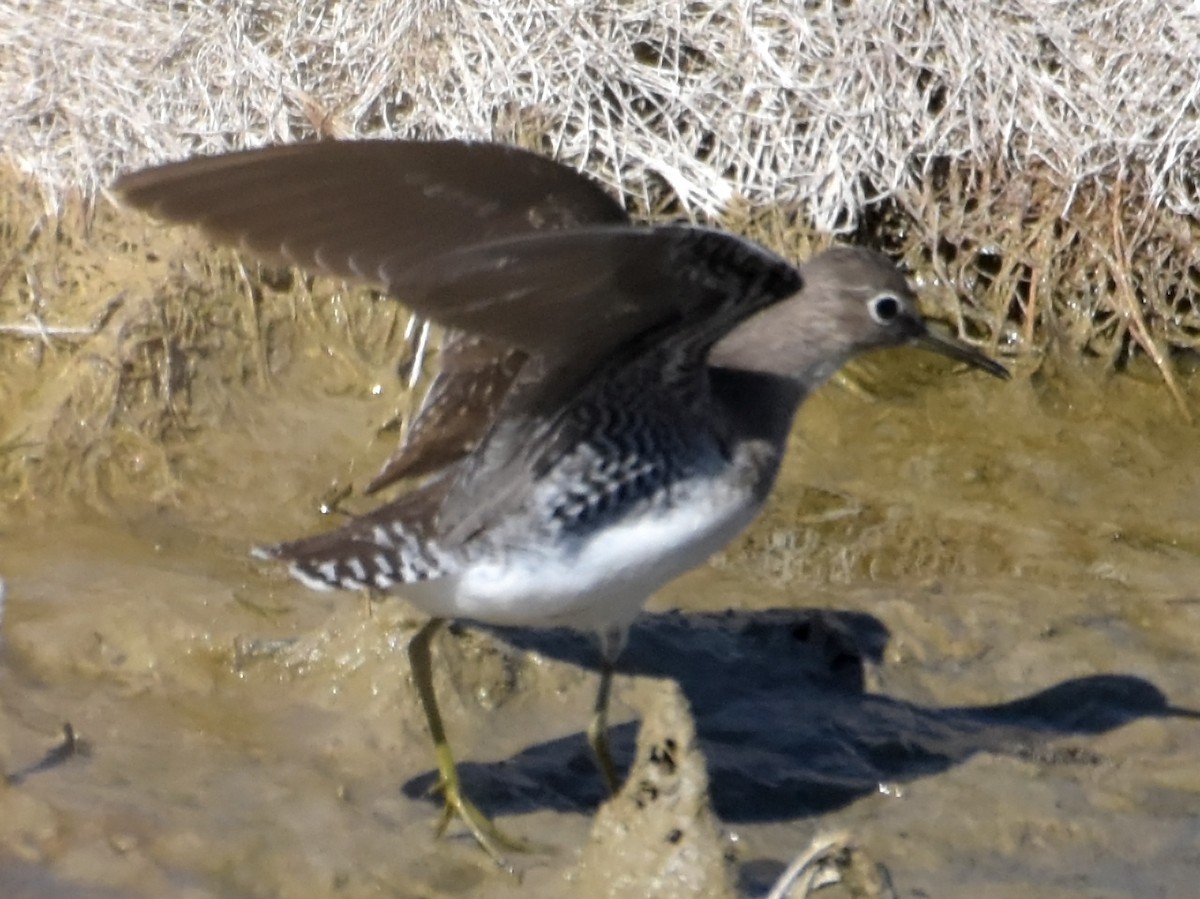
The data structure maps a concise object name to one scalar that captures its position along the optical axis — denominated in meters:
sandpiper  7.49
